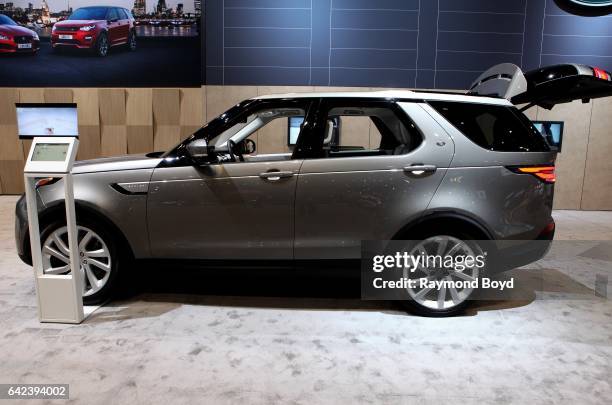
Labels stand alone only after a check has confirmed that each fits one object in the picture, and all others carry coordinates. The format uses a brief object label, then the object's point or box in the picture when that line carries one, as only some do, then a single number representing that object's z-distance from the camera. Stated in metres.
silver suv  3.01
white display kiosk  2.76
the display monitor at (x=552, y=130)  7.56
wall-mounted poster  7.91
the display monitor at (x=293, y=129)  7.55
